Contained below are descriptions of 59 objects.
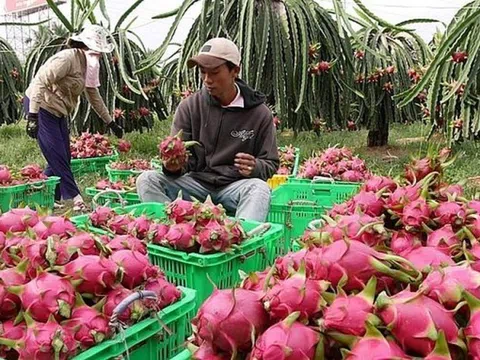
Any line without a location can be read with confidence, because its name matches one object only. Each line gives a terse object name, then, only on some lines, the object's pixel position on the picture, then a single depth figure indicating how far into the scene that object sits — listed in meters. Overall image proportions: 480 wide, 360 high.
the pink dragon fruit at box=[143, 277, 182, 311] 1.48
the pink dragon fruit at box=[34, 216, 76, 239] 1.65
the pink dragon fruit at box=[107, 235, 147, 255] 1.60
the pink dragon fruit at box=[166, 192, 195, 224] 2.15
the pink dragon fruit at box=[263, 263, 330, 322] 0.98
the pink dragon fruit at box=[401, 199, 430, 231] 1.42
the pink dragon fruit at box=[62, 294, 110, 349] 1.25
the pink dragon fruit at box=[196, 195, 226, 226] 2.11
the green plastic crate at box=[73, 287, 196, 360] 1.28
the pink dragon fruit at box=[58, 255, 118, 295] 1.36
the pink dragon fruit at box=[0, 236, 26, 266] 1.49
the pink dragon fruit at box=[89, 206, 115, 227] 2.38
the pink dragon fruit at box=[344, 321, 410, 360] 0.85
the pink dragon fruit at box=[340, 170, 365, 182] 3.45
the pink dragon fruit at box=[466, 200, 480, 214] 1.48
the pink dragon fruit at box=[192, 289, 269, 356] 0.98
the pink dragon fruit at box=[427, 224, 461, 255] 1.28
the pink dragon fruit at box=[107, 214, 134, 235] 2.26
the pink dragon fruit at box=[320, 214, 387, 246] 1.28
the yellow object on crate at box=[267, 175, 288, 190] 4.14
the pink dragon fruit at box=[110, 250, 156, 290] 1.46
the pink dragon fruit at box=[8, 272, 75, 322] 1.26
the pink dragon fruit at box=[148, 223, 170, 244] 2.10
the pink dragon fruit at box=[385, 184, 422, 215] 1.51
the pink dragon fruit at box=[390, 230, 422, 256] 1.31
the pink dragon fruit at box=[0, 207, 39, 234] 1.77
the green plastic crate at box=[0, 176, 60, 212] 3.67
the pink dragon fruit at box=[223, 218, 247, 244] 2.08
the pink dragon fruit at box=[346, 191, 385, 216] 1.55
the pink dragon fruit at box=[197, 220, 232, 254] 2.01
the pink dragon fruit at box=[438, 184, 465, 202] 1.55
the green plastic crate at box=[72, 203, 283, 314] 2.00
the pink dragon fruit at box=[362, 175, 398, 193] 1.71
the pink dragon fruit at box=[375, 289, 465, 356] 0.89
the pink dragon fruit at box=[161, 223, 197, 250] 2.04
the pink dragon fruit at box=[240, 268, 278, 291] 1.10
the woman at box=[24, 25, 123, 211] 4.68
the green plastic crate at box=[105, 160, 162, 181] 4.38
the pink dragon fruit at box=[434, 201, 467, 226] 1.40
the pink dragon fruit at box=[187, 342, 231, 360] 1.01
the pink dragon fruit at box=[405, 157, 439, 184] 1.66
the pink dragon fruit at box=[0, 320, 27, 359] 1.24
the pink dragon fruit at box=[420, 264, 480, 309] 0.98
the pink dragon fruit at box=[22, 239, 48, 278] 1.40
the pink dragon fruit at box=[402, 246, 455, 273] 1.15
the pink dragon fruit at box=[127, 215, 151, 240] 2.19
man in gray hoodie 2.96
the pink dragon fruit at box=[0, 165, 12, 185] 3.78
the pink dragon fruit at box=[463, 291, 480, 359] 0.89
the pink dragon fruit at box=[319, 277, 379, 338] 0.92
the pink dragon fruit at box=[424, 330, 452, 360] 0.85
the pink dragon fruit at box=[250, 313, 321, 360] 0.90
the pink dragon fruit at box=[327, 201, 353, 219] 1.62
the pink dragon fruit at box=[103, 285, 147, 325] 1.34
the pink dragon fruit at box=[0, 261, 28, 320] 1.31
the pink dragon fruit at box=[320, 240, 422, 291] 1.06
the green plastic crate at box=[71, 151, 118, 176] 5.59
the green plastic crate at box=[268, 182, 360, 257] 2.89
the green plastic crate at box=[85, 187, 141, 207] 3.31
